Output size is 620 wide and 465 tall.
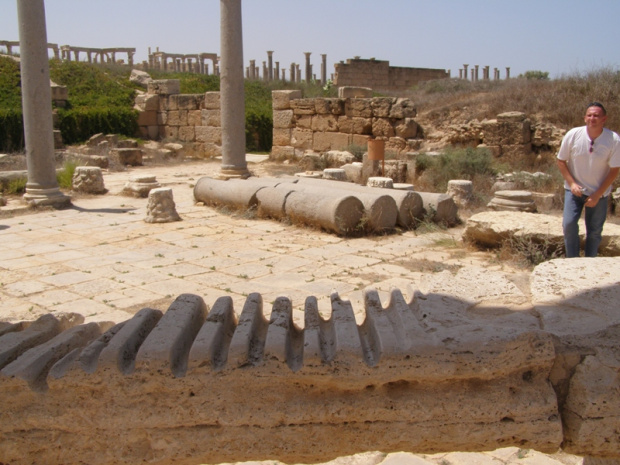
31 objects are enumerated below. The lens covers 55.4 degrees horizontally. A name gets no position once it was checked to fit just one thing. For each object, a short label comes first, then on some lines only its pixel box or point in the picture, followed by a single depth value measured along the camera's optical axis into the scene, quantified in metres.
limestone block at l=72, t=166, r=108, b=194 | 12.54
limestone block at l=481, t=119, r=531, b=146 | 14.55
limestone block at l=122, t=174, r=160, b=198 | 12.34
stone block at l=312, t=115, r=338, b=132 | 17.80
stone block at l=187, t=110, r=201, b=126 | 20.75
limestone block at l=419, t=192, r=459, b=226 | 9.17
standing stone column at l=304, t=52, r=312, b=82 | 45.79
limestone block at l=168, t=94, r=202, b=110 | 20.81
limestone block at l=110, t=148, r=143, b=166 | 17.23
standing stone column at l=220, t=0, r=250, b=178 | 12.38
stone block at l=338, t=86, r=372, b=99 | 18.27
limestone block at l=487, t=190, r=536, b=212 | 9.02
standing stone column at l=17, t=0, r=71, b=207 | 10.47
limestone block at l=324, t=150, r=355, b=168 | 15.26
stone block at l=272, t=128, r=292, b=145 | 18.86
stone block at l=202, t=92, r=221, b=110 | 20.02
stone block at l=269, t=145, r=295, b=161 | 18.41
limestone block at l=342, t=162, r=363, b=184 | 13.30
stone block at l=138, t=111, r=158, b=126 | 21.80
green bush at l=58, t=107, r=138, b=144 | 19.83
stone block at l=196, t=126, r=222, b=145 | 20.26
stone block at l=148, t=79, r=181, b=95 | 21.78
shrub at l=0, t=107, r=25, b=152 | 17.69
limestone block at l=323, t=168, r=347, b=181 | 12.55
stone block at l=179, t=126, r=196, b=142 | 21.05
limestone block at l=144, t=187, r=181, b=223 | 9.75
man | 5.64
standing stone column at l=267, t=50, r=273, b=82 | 47.22
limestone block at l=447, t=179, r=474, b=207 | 10.48
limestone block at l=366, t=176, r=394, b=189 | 10.77
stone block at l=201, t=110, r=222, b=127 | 20.19
